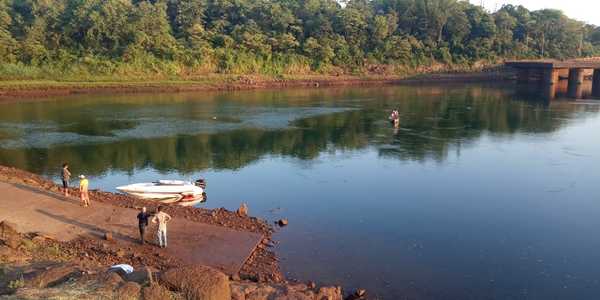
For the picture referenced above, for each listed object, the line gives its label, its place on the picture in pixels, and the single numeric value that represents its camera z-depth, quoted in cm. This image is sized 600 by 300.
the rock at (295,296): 1455
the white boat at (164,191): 2592
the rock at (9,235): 1610
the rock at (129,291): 1099
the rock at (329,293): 1569
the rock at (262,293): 1413
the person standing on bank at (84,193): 2192
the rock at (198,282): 1153
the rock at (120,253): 1756
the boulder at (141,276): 1209
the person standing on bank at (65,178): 2416
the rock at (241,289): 1333
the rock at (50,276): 1186
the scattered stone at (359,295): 1719
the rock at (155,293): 1105
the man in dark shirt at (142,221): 1865
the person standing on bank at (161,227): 1843
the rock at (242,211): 2379
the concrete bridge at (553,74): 9527
